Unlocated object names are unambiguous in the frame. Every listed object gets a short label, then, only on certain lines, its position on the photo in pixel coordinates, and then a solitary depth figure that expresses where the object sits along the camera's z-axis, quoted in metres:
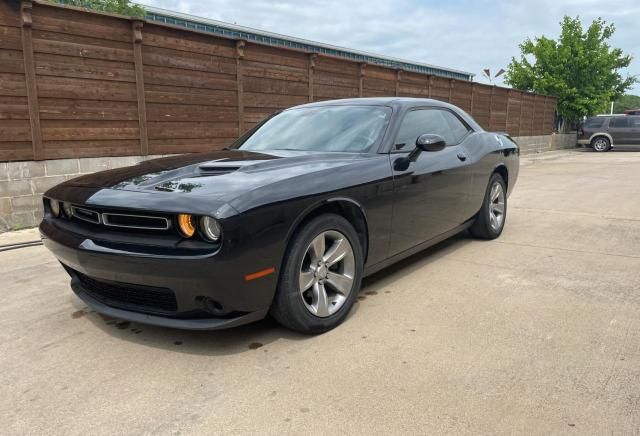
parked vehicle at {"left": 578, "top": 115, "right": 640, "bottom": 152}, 22.25
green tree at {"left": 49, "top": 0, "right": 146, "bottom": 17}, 23.72
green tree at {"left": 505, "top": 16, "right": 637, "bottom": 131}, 23.73
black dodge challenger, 2.45
